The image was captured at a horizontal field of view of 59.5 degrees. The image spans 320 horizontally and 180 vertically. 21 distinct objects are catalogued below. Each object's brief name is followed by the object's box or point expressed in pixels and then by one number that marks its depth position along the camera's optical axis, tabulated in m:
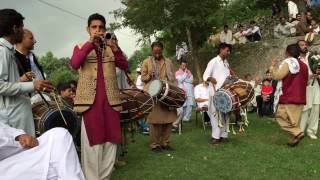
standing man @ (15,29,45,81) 3.30
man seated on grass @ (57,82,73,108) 4.97
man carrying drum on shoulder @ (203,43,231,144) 5.53
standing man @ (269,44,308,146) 5.16
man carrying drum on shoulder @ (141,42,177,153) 5.06
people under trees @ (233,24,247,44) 12.44
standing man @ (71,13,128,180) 3.37
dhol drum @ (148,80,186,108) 4.83
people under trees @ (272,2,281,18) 13.05
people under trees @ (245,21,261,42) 12.23
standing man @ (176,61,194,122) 8.03
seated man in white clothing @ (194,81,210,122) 7.26
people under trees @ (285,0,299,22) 11.53
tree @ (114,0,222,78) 11.90
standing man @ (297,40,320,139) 5.68
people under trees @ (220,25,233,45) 12.02
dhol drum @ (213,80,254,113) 5.21
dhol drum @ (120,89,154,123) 4.03
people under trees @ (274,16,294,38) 11.47
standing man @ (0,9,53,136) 2.67
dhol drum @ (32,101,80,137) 3.25
